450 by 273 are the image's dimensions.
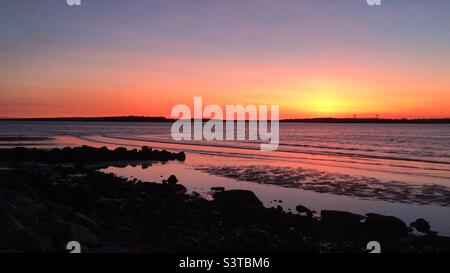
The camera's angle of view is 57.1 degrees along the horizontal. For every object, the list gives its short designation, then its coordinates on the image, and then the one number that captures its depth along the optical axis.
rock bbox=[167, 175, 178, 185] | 20.44
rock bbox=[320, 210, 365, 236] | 12.21
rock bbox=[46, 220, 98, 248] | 8.12
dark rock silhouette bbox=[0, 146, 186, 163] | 31.62
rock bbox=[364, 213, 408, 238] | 11.88
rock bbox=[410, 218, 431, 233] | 12.31
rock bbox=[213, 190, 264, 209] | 14.34
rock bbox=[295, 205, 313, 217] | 14.29
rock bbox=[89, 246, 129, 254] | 7.18
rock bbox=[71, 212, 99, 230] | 10.20
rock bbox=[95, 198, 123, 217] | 13.26
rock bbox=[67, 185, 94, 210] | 13.52
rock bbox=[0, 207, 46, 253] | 6.94
